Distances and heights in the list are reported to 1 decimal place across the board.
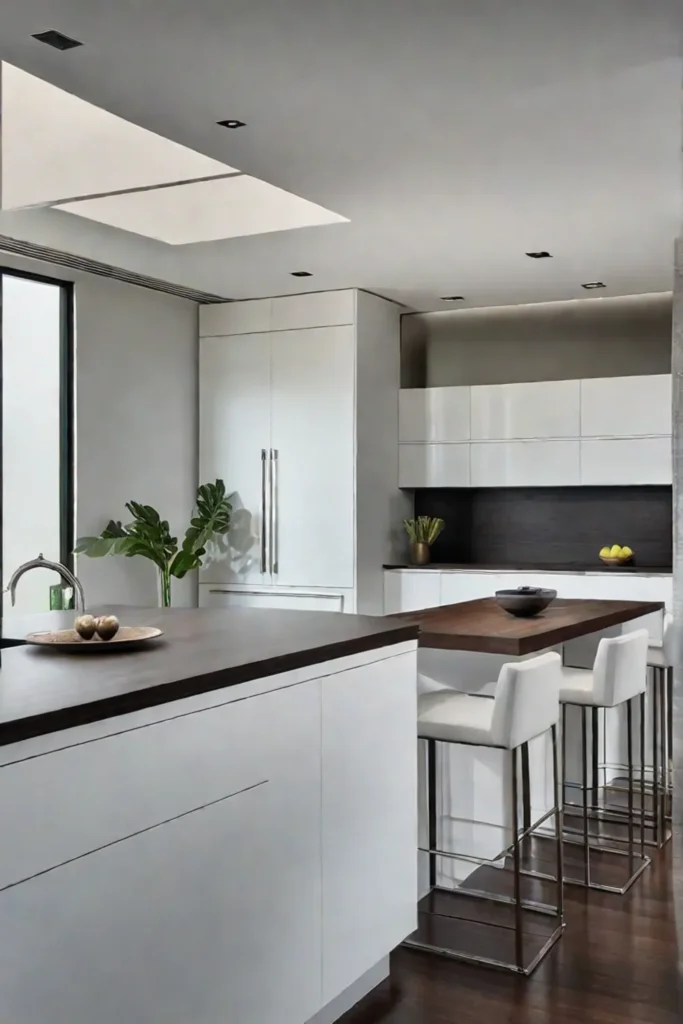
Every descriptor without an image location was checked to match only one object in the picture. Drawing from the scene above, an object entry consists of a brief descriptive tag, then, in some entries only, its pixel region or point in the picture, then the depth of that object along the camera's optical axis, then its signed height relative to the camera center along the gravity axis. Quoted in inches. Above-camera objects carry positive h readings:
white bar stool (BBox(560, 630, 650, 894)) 147.3 -26.0
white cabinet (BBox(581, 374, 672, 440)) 243.3 +22.9
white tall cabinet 251.9 +14.7
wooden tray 96.4 -12.7
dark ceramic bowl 153.7 -14.3
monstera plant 228.5 -7.6
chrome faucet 117.4 -7.7
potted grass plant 267.9 -7.9
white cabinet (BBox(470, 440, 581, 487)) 254.4 +9.7
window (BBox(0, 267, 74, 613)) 217.3 +16.4
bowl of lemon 246.1 -12.2
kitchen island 68.4 -25.1
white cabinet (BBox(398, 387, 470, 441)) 265.1 +22.8
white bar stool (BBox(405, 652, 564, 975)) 118.2 -25.6
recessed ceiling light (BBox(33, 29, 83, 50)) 115.4 +51.5
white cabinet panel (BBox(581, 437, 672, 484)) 244.2 +10.0
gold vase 267.6 -12.4
